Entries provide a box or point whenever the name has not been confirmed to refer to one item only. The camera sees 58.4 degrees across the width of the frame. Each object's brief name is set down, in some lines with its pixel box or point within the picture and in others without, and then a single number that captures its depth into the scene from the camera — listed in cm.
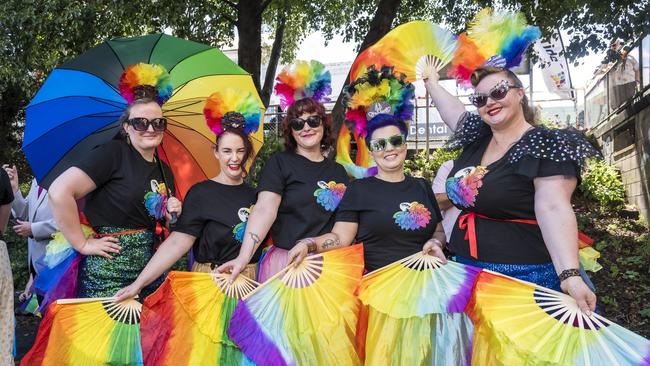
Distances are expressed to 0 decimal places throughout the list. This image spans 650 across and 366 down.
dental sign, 1581
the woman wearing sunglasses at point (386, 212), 302
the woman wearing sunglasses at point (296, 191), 323
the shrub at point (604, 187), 985
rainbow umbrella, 355
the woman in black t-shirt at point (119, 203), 310
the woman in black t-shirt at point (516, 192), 239
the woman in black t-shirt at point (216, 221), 321
